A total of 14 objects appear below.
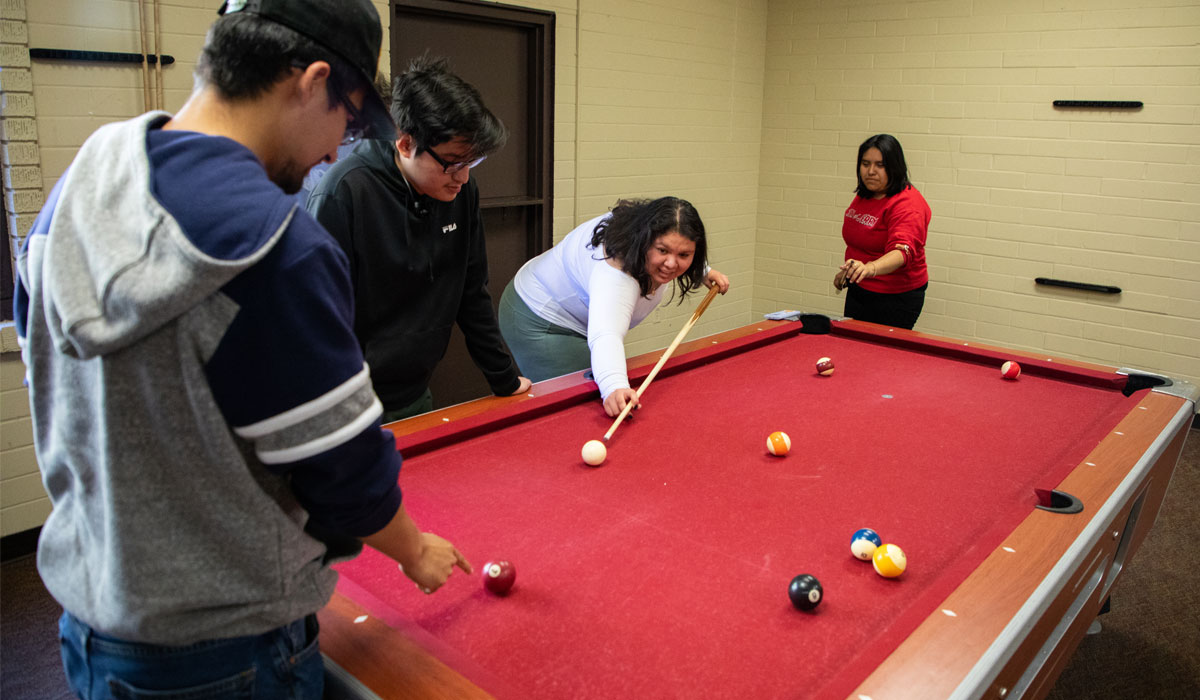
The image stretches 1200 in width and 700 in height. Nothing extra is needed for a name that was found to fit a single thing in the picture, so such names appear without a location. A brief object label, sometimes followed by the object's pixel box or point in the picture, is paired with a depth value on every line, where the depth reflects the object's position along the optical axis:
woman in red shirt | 3.87
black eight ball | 1.37
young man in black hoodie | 1.99
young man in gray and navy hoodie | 0.79
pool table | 1.22
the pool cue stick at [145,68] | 2.92
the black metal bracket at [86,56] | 2.74
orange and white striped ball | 2.02
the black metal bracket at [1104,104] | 4.42
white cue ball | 1.94
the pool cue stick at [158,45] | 2.96
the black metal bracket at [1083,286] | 4.66
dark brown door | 4.07
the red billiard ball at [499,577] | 1.38
